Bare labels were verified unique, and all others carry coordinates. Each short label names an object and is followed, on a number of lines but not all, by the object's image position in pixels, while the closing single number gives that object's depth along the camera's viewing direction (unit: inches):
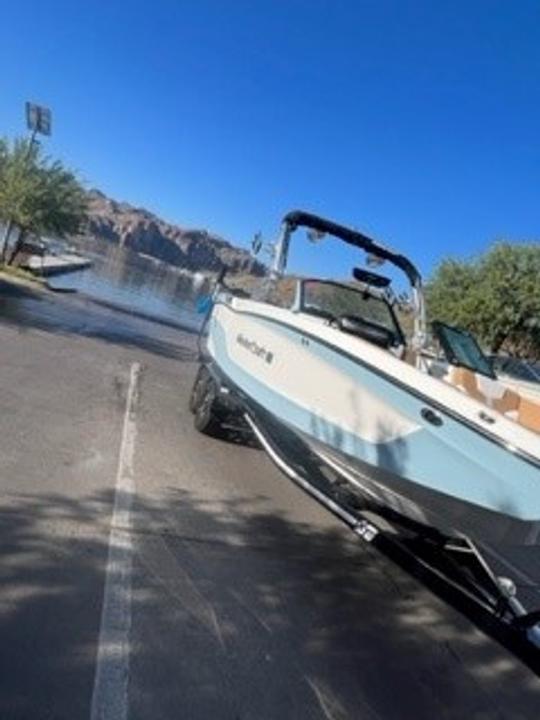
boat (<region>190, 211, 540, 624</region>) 176.4
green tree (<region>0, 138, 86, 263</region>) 1128.2
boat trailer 165.3
